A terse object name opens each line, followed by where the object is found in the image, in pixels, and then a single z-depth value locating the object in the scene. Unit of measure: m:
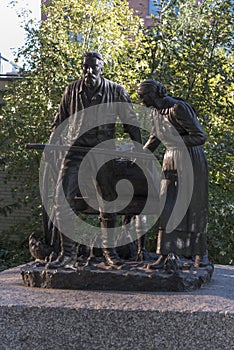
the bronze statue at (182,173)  4.98
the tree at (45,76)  9.02
